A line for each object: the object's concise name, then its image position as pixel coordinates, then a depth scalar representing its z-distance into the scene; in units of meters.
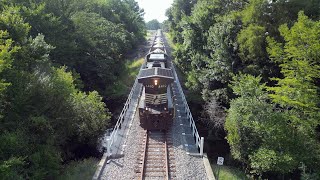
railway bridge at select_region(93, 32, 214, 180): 14.73
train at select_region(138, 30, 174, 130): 19.67
